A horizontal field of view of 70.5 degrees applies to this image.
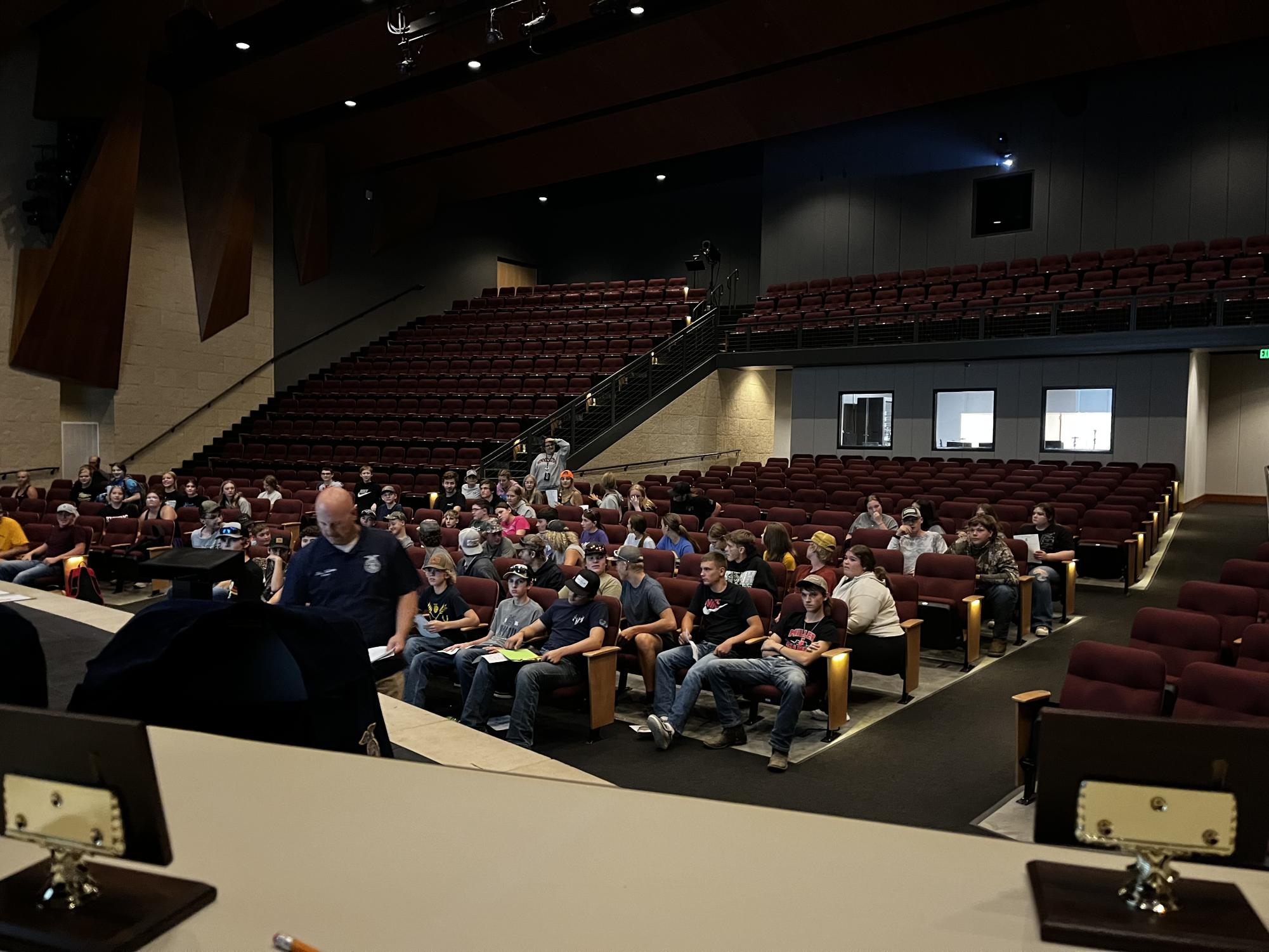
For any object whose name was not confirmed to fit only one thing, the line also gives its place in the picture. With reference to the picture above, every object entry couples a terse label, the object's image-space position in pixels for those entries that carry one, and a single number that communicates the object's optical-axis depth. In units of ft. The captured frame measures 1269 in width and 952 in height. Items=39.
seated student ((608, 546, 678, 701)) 18.43
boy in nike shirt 16.71
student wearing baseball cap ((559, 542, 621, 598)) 18.83
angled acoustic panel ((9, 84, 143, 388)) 45.78
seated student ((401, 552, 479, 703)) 18.54
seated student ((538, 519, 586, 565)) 22.15
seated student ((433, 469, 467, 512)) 38.27
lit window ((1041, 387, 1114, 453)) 49.08
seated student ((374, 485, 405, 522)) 33.04
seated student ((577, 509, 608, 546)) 26.68
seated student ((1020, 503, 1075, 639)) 24.77
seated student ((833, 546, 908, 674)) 18.60
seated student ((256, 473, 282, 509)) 38.14
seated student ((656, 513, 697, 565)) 25.59
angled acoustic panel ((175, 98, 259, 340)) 53.47
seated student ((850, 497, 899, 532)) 28.84
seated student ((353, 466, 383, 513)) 35.17
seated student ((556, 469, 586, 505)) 35.78
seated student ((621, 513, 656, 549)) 26.25
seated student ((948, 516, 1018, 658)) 22.81
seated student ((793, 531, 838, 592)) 20.43
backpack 26.17
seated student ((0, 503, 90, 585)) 27.63
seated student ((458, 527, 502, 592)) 22.00
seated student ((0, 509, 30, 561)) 29.94
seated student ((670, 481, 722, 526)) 34.12
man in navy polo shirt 12.16
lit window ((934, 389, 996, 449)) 52.60
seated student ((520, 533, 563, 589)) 20.86
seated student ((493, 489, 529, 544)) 28.22
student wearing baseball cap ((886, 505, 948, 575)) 24.97
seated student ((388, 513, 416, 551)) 26.88
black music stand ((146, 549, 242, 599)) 6.89
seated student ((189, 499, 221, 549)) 28.07
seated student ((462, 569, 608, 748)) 16.34
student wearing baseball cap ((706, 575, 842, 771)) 15.55
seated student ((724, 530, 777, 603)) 20.22
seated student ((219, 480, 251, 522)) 36.35
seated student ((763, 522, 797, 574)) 23.65
